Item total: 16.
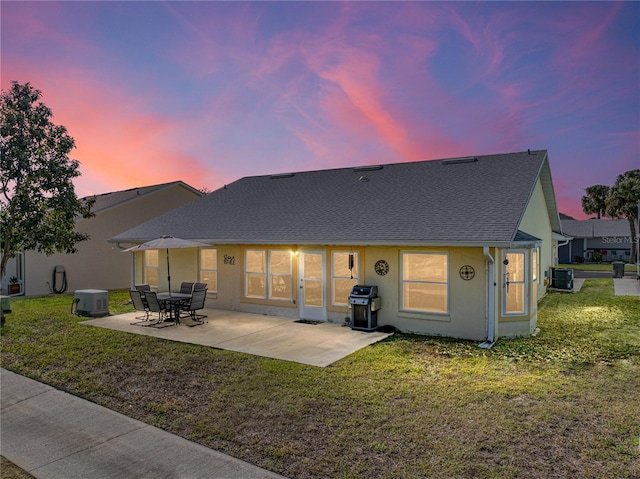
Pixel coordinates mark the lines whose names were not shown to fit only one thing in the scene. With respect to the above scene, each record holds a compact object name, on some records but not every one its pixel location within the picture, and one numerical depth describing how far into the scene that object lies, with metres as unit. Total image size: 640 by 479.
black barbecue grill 10.59
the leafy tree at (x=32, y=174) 10.57
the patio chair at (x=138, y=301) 12.13
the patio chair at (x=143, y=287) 14.23
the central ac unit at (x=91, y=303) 13.30
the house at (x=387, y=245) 9.91
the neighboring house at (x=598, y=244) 43.50
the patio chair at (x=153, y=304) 11.46
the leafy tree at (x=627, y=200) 38.62
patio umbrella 12.39
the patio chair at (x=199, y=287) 13.10
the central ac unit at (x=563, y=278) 19.28
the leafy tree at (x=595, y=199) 54.07
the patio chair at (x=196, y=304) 11.96
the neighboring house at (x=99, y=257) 19.16
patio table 11.88
